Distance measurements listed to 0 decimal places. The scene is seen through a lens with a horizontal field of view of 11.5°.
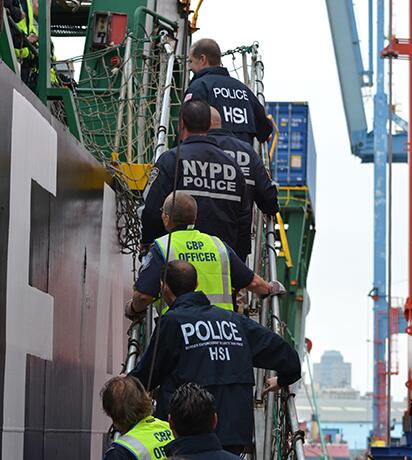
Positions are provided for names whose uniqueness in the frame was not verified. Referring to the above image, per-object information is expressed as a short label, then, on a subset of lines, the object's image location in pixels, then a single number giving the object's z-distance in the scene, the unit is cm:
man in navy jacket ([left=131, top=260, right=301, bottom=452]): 850
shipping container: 4871
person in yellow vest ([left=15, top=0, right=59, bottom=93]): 1485
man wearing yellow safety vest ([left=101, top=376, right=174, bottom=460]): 772
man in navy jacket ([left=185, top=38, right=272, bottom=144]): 1275
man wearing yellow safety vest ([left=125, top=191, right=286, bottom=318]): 929
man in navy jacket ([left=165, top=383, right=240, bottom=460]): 699
